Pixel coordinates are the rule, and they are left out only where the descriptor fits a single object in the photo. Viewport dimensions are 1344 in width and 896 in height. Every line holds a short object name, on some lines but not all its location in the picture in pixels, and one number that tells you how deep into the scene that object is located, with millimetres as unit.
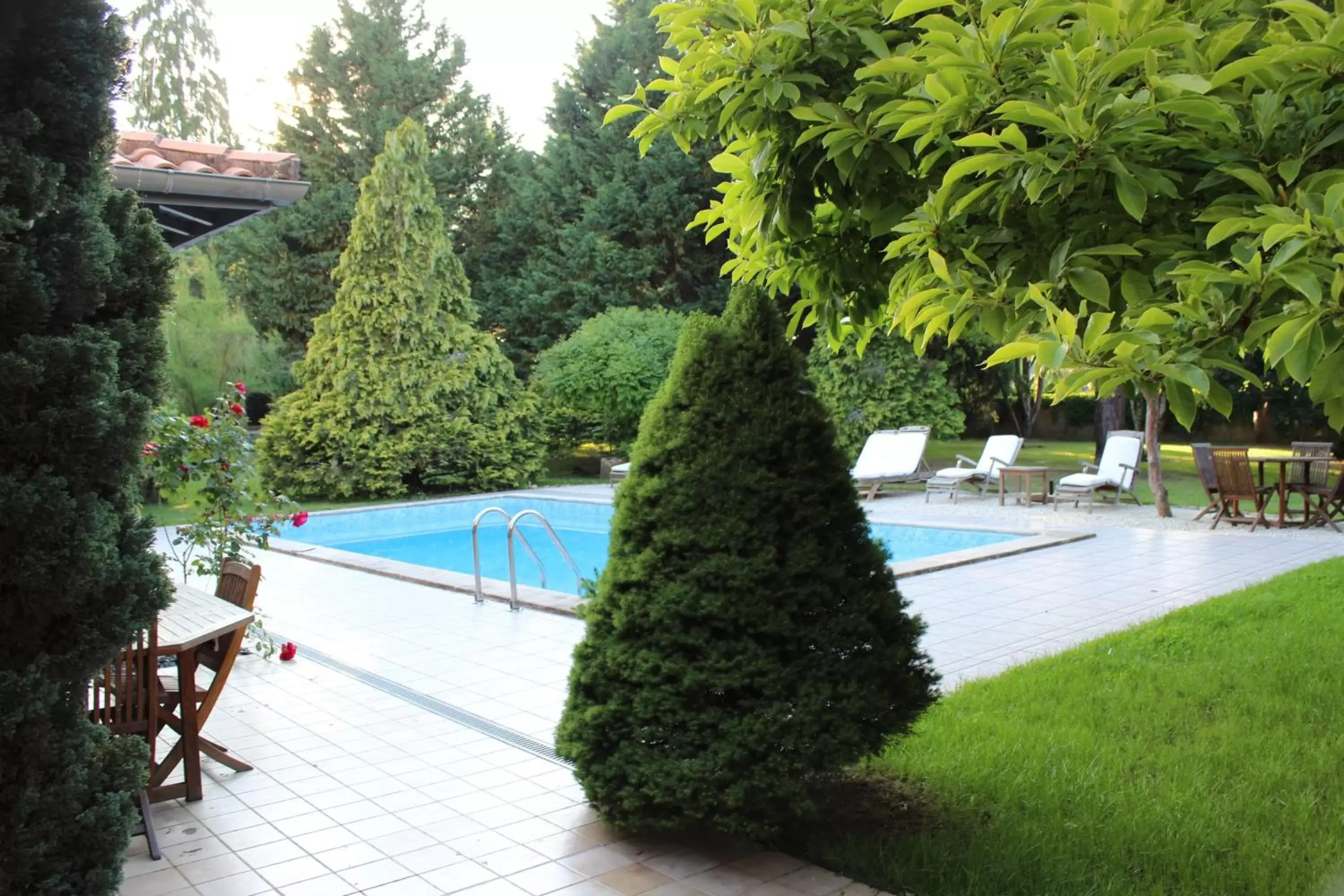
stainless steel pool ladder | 7809
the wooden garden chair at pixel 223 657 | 4133
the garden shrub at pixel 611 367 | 18609
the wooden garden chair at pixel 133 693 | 3676
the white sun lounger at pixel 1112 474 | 13844
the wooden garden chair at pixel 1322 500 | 11344
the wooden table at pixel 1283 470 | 11227
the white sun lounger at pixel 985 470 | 15508
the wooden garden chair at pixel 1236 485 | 11289
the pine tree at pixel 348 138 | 24473
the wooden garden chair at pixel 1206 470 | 11695
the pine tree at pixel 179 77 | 18688
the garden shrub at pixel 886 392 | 18875
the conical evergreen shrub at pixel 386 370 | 16766
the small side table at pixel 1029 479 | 14523
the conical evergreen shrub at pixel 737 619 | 3326
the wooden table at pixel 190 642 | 3758
